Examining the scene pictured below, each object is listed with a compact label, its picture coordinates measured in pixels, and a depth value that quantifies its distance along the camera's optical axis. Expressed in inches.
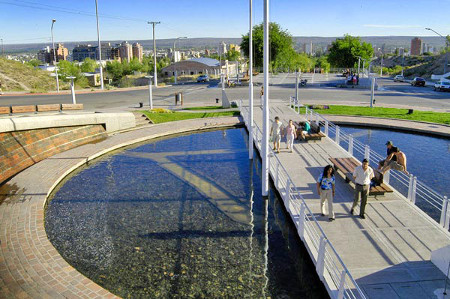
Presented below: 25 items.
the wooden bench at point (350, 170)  462.6
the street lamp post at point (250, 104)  586.9
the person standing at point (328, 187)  404.9
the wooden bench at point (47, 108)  904.2
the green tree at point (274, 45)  2309.7
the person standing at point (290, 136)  671.1
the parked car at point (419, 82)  2112.2
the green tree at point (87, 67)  5580.7
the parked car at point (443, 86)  1781.5
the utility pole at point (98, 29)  1939.0
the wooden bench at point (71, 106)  963.3
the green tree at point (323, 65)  3812.0
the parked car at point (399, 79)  2450.7
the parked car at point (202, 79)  2458.2
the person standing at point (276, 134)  663.1
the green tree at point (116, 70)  4756.4
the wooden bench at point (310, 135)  752.3
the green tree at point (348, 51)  2701.8
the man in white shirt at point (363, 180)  403.9
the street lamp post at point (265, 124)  441.4
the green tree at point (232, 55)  5615.2
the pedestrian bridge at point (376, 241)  299.7
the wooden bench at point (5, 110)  820.9
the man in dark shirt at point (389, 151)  507.2
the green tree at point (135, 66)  4779.3
